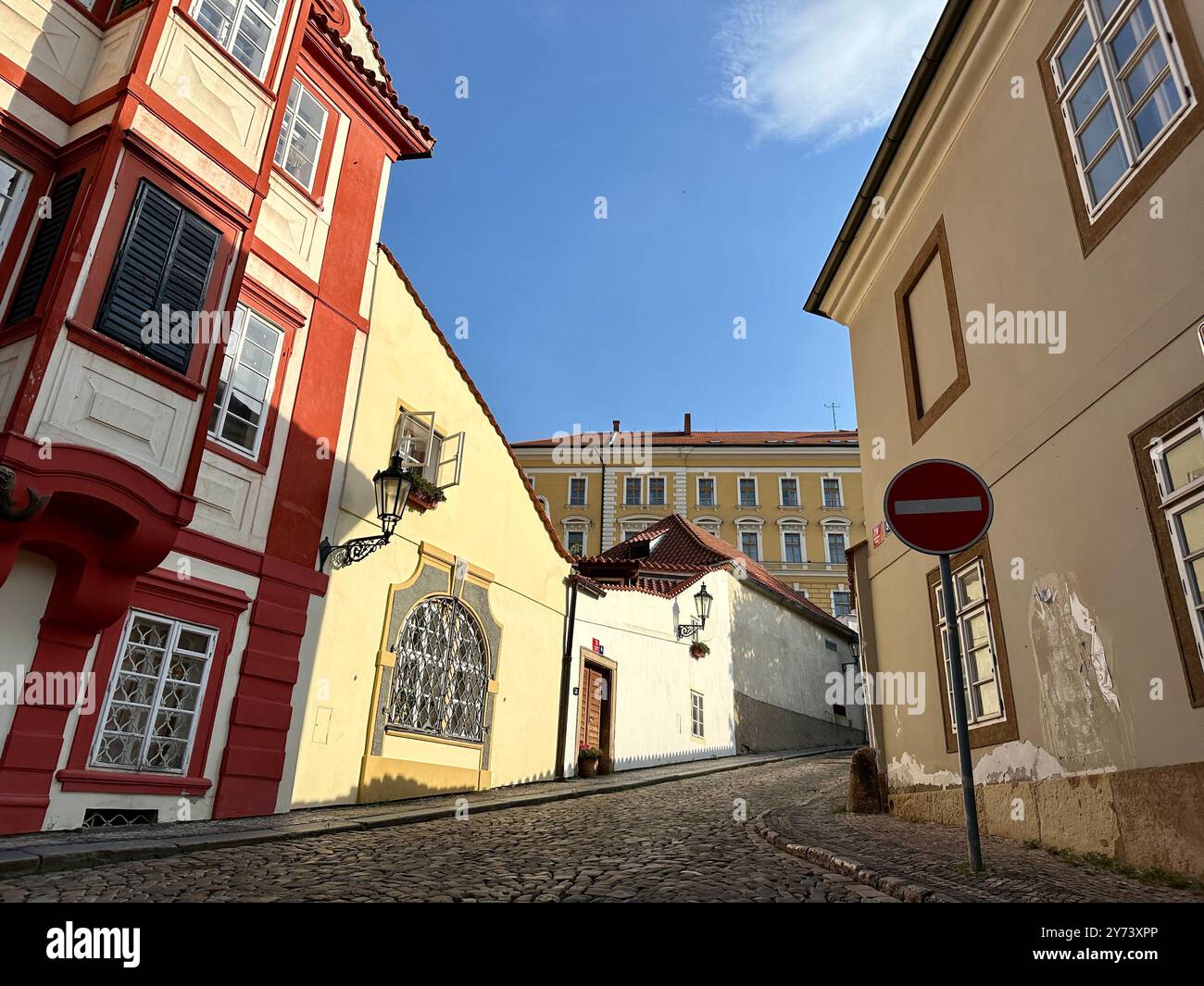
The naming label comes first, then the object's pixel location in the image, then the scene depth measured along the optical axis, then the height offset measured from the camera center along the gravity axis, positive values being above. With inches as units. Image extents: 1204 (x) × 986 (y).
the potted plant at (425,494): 460.8 +159.6
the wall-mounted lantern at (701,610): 825.5 +182.7
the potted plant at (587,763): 632.4 +26.3
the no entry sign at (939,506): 202.2 +70.8
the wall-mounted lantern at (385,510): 411.2 +133.5
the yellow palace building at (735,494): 1795.0 +652.4
